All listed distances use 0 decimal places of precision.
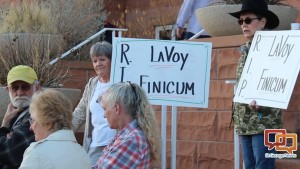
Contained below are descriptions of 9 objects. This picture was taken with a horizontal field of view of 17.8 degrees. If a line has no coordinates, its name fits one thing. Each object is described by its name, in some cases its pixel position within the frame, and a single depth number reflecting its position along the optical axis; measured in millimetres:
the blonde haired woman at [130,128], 5890
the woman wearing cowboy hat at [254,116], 7445
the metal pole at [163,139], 7896
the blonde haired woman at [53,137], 5605
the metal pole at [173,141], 8114
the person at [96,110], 8019
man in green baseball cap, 6772
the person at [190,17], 11135
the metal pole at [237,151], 8313
